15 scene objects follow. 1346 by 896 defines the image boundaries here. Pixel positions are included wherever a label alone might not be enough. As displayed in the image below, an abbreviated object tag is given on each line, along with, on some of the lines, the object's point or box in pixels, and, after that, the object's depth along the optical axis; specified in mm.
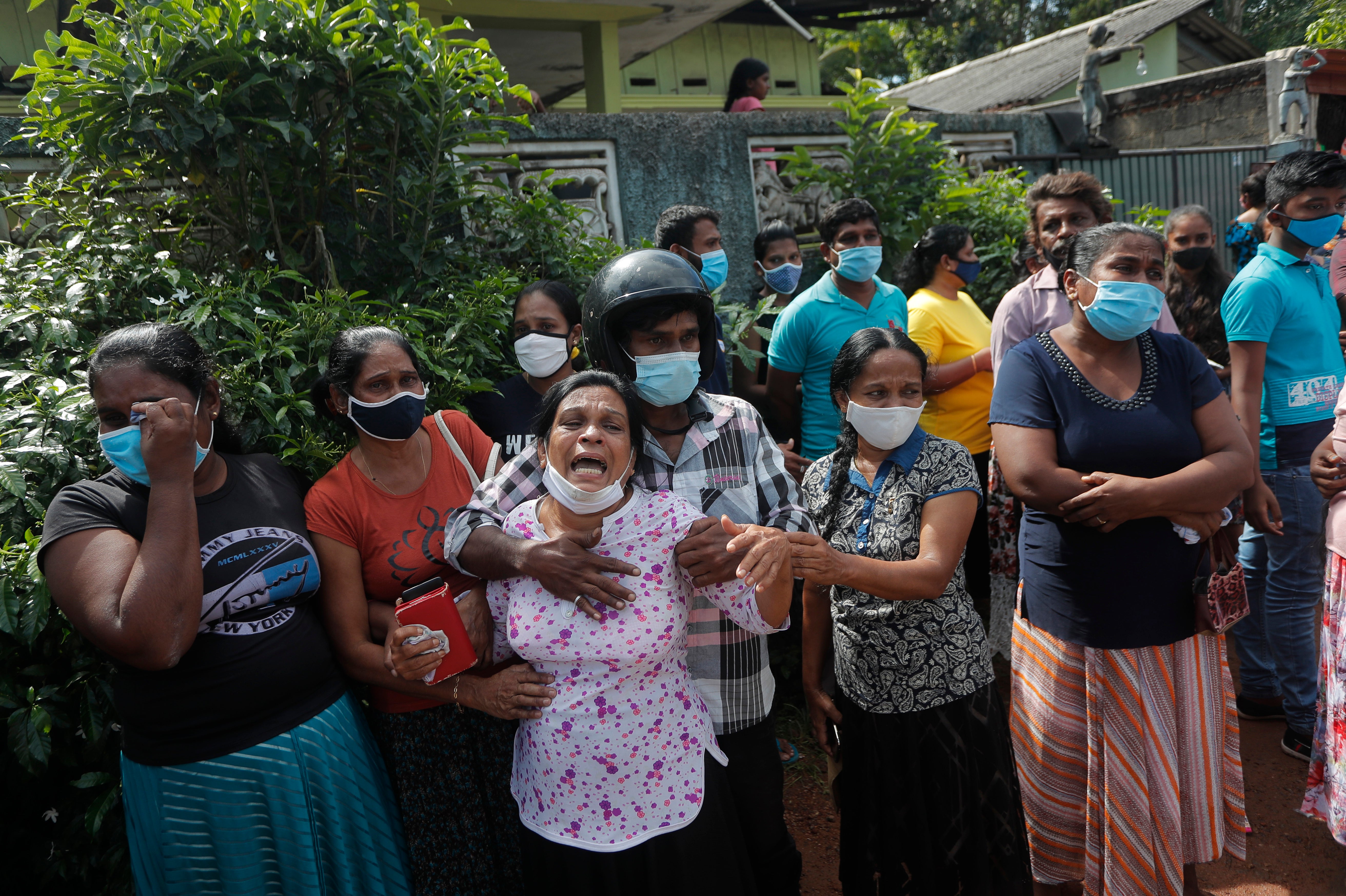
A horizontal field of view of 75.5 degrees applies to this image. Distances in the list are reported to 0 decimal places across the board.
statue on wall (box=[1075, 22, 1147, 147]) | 8477
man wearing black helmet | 2219
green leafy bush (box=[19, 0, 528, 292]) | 3311
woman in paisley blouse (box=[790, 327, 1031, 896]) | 2381
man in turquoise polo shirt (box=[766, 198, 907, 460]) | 3891
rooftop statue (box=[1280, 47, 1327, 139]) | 9492
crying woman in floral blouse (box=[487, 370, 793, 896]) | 1943
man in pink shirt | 3514
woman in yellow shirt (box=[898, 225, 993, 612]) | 4066
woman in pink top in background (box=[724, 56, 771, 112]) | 7629
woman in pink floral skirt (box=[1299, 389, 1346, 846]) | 2799
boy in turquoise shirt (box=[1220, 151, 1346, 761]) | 3494
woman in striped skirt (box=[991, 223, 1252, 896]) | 2459
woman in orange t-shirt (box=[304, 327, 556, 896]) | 2316
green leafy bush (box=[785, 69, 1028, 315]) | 5758
